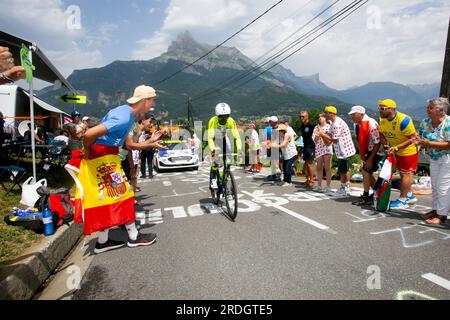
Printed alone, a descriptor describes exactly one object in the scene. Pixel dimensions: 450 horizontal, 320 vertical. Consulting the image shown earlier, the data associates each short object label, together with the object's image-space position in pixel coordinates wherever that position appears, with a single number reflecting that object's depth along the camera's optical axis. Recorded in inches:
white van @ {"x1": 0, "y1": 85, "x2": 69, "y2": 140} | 599.5
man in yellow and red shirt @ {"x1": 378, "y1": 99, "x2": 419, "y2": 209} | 211.7
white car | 575.2
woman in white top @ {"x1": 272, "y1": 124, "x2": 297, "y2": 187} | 350.6
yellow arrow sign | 475.5
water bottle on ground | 166.9
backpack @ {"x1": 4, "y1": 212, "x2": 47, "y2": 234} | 175.5
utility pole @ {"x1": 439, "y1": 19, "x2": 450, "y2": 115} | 286.7
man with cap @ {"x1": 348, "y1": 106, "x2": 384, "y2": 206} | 241.8
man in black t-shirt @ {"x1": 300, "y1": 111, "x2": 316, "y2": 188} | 334.6
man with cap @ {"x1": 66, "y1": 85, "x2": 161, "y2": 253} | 144.9
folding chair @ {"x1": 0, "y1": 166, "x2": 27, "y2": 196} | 259.1
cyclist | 240.4
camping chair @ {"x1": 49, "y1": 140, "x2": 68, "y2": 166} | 422.0
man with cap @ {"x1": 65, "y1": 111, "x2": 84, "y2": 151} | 305.0
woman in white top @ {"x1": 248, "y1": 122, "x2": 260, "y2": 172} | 523.5
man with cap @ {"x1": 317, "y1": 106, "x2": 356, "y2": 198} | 280.1
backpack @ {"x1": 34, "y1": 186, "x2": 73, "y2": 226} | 182.1
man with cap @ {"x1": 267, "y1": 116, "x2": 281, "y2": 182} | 387.0
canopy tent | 349.7
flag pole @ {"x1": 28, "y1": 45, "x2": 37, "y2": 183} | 234.0
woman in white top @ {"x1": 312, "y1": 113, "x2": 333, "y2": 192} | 303.4
